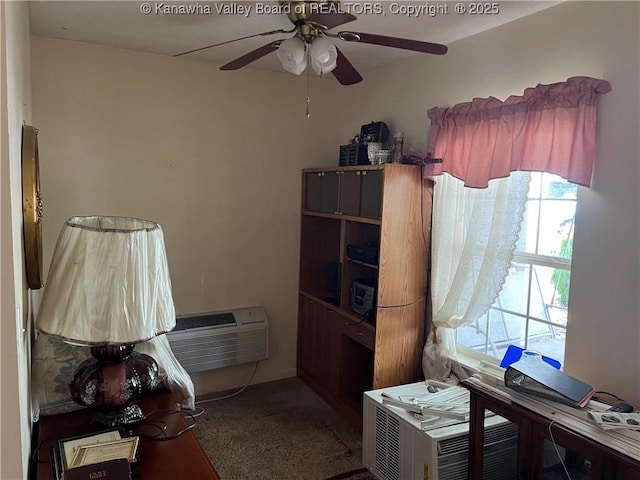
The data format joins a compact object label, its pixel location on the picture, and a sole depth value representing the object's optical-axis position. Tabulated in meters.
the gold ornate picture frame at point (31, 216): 1.47
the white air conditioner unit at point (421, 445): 1.92
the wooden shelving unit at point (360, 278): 2.79
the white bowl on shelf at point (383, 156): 2.98
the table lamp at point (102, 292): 1.48
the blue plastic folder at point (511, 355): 2.38
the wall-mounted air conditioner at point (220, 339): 3.26
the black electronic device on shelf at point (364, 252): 2.90
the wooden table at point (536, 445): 1.50
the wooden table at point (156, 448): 1.46
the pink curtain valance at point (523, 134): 1.99
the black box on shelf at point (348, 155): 3.27
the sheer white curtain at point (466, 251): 2.35
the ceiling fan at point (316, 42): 1.78
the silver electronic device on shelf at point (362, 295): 2.96
